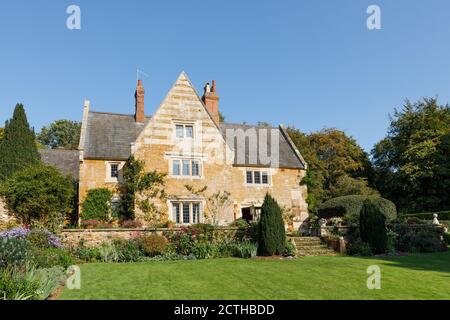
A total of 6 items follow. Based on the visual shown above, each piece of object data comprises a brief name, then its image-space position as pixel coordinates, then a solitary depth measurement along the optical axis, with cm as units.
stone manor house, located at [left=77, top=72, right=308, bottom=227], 2891
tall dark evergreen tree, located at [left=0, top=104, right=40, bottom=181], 3038
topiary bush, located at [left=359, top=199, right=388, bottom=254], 2148
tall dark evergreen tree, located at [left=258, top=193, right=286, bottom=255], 2011
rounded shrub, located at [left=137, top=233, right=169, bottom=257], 2016
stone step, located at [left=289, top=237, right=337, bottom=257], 2188
